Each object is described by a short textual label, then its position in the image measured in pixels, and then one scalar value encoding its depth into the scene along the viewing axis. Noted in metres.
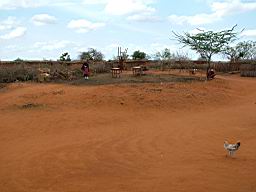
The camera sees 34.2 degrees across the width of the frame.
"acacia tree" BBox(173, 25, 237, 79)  25.13
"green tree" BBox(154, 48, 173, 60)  38.51
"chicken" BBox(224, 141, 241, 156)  8.59
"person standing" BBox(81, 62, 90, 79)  22.11
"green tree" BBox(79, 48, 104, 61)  40.28
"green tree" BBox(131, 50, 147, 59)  41.71
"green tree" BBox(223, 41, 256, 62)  39.28
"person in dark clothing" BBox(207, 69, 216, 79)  22.89
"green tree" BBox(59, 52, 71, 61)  36.74
